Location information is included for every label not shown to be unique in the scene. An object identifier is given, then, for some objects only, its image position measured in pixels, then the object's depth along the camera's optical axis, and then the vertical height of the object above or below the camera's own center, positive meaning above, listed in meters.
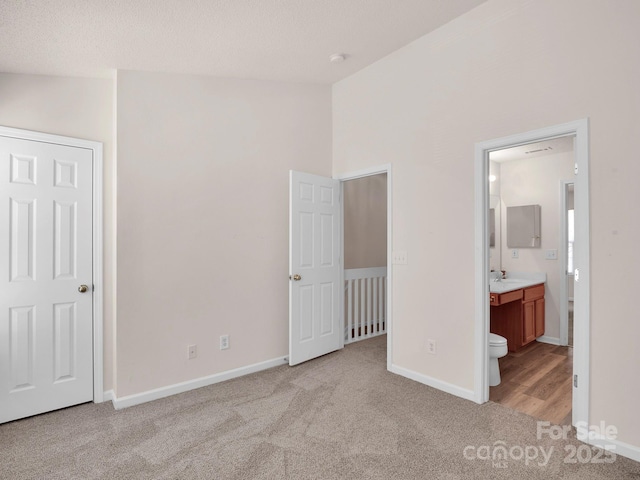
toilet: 2.96 -0.99
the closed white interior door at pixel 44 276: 2.48 -0.28
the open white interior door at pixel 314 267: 3.47 -0.29
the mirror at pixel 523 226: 4.46 +0.17
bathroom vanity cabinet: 3.91 -0.91
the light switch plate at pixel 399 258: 3.22 -0.17
